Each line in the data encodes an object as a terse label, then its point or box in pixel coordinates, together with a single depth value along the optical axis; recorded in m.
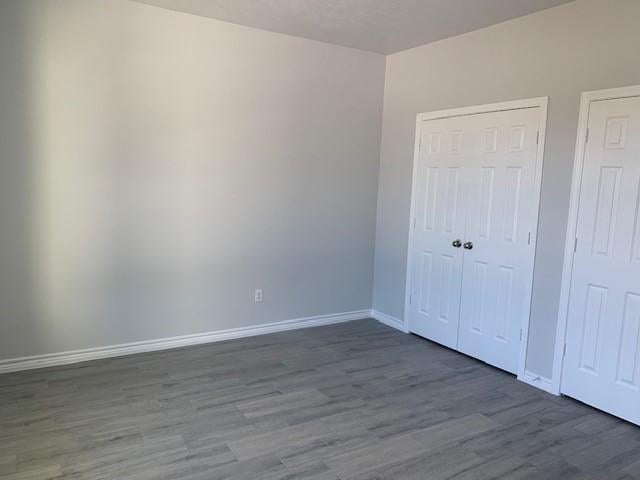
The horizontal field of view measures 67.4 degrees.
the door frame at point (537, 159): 3.44
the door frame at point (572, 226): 3.12
